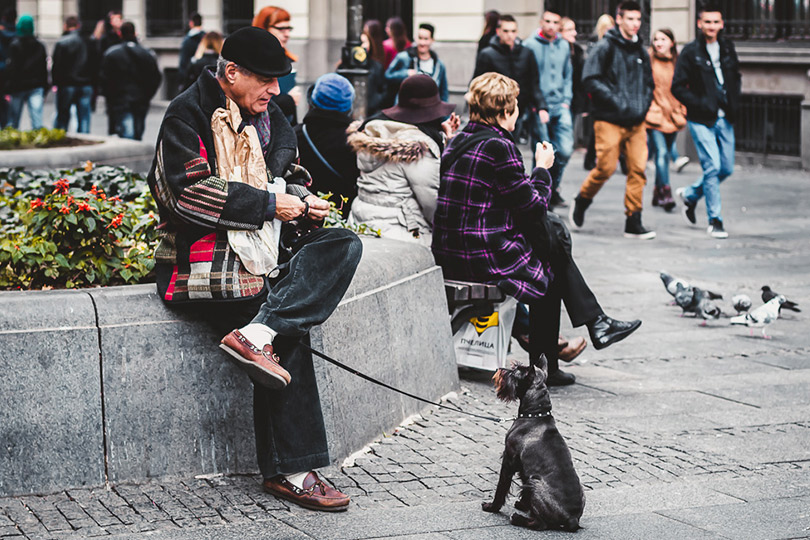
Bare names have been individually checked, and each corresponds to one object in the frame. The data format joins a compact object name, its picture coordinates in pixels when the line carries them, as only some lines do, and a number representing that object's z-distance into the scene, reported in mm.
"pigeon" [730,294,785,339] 7387
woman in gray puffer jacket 6637
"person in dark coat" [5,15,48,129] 16953
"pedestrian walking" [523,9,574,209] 12648
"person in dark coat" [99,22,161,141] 15484
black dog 4301
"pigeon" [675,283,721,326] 7820
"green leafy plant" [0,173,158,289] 5020
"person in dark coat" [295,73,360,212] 7398
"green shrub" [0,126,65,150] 10445
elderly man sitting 4426
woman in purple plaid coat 6195
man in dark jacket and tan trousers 10867
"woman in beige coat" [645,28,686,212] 12812
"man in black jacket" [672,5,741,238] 11000
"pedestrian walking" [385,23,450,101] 14000
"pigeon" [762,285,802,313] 7711
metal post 11461
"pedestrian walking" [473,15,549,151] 12266
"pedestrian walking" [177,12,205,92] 16031
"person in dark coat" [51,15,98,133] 16766
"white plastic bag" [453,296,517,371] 6461
